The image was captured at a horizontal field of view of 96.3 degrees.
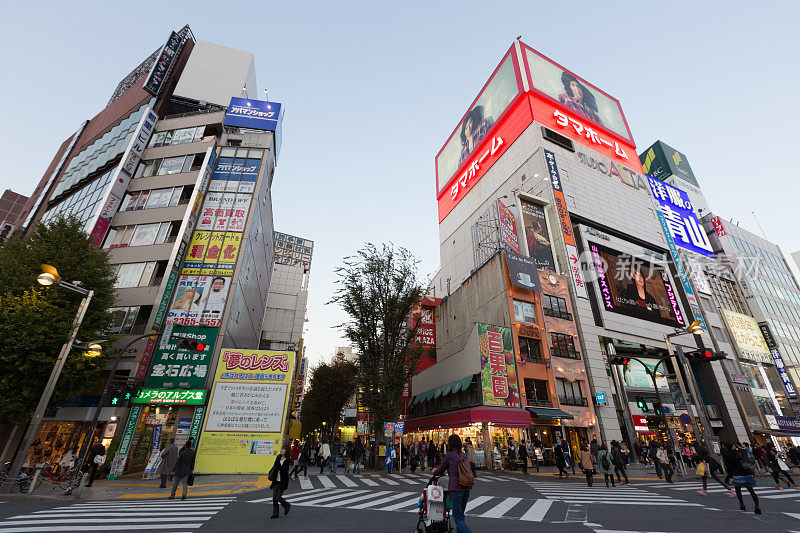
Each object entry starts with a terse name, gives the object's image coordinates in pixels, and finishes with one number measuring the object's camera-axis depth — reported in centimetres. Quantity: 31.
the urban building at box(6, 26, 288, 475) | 1944
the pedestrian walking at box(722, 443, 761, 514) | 879
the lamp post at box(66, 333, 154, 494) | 1138
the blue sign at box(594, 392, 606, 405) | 2669
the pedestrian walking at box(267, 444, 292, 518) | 826
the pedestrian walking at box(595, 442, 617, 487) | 1482
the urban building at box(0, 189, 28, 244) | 5047
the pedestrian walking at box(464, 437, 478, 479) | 1388
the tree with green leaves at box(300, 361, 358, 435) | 4346
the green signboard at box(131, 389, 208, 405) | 1919
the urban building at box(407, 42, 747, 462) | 2583
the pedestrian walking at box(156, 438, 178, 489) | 1277
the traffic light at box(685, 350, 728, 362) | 1529
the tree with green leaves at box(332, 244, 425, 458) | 2244
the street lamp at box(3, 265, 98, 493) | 1080
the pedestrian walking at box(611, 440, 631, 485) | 1573
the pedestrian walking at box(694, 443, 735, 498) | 1230
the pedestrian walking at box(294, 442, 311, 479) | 1768
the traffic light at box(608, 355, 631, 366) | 1862
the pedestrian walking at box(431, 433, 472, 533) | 554
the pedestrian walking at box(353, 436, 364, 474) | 1862
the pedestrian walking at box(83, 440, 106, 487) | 1331
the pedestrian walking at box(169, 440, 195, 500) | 1126
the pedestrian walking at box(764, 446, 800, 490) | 1208
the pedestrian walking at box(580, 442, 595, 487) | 1459
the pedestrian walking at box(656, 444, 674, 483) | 1616
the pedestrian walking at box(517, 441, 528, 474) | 1894
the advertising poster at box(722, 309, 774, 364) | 4303
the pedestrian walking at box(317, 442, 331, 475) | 2045
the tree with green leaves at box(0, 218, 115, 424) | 1480
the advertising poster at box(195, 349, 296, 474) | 1816
